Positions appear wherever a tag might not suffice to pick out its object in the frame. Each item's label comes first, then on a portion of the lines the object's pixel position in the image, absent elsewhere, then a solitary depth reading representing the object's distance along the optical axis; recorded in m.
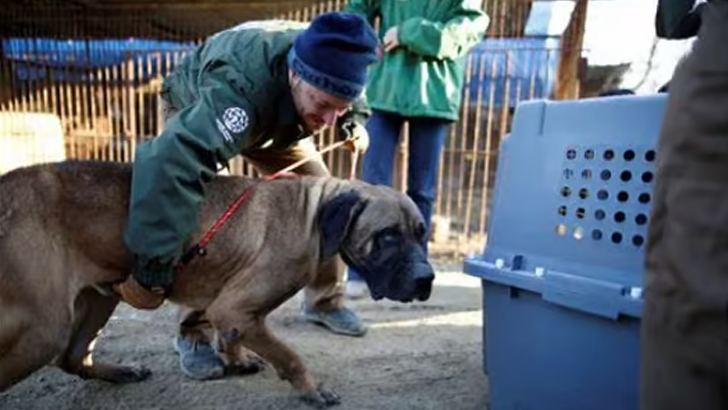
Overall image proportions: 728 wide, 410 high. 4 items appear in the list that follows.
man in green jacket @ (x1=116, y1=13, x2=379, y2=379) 2.26
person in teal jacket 3.82
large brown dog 2.22
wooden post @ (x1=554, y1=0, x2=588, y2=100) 6.20
